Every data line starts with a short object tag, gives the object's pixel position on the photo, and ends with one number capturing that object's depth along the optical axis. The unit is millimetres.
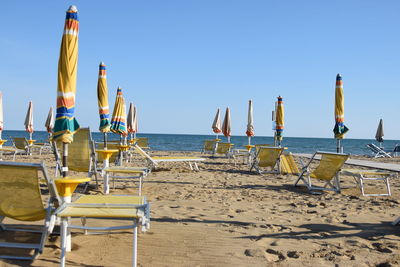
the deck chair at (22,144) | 12836
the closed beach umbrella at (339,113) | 6680
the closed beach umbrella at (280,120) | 9125
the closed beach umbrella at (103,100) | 5785
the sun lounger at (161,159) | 7087
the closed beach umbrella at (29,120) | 14164
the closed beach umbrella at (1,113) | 10961
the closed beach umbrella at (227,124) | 14586
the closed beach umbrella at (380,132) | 20766
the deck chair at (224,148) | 12955
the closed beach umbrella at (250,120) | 11922
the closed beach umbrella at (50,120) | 16066
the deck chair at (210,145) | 15389
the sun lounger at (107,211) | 2295
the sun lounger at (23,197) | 2521
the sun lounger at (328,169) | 5855
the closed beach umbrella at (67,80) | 2859
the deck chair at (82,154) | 5312
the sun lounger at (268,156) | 8238
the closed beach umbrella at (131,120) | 13884
